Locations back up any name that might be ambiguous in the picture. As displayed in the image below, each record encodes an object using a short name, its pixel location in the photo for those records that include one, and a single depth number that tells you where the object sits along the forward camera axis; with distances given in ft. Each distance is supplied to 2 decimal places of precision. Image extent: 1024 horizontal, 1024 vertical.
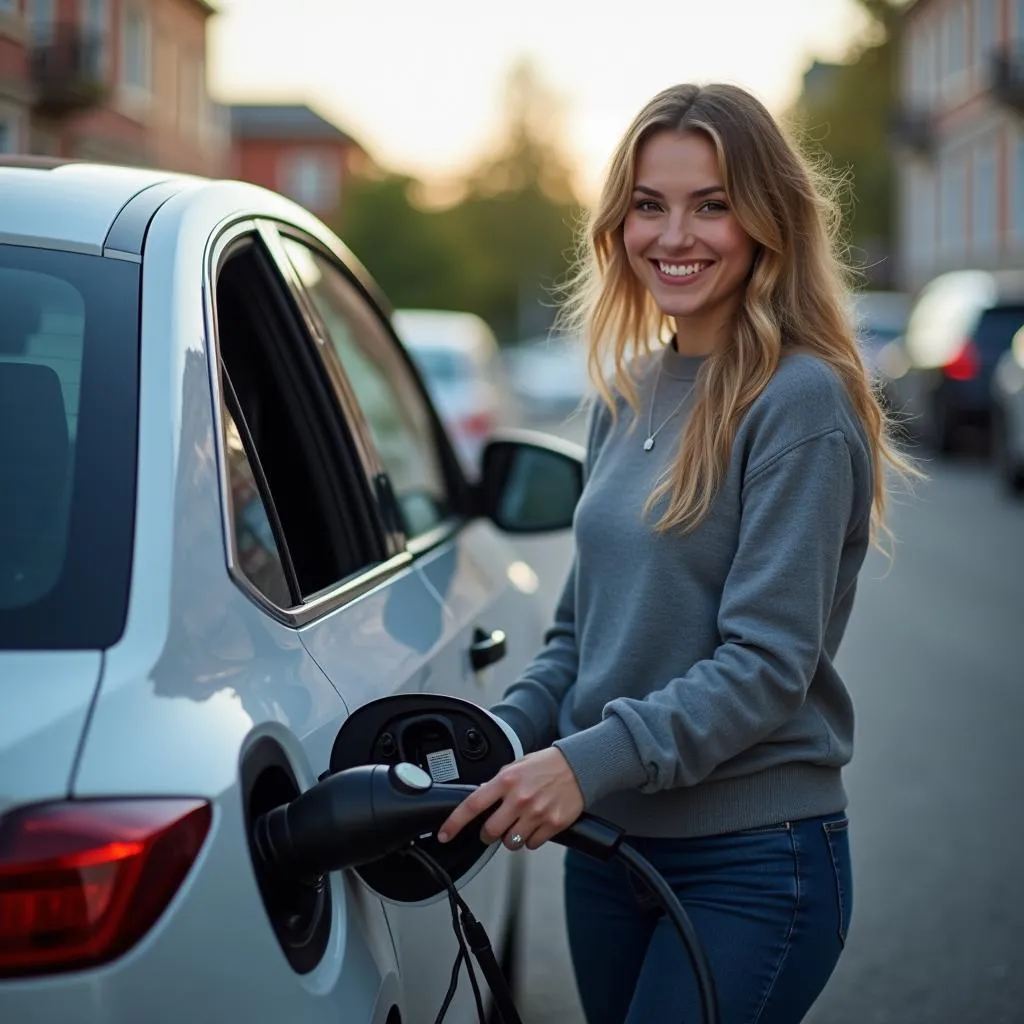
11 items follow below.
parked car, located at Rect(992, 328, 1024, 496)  47.01
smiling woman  6.81
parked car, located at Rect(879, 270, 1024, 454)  57.52
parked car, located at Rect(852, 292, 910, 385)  78.07
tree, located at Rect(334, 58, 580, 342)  282.56
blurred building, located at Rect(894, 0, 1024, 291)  118.73
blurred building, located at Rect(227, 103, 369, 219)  220.02
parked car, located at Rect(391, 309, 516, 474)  45.55
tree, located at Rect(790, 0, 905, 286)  179.42
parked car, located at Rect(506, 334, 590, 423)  115.24
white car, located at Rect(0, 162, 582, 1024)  4.61
